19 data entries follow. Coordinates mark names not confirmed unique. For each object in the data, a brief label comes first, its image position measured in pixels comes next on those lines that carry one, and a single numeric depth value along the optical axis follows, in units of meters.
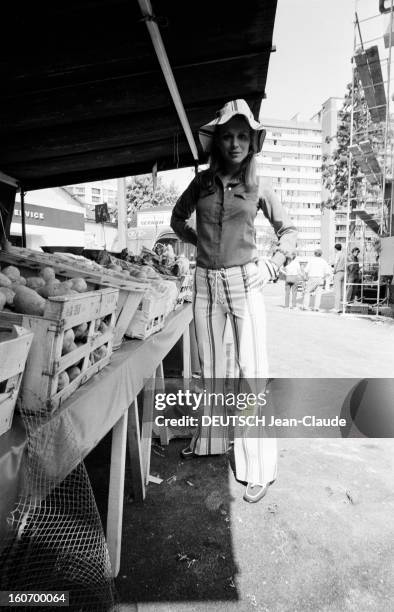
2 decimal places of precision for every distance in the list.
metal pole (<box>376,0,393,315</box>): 10.39
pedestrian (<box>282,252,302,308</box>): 11.63
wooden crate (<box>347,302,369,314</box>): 12.09
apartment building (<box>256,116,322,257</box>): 97.19
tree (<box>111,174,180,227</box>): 36.19
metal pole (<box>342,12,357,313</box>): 10.94
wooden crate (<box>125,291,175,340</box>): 2.14
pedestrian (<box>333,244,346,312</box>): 11.47
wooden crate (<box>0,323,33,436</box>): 0.99
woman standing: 2.33
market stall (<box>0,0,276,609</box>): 1.24
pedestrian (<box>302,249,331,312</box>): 11.86
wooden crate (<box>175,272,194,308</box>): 3.93
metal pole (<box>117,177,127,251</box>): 11.48
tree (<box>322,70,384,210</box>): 16.78
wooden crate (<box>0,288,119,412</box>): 1.15
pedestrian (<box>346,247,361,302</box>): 12.77
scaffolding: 11.64
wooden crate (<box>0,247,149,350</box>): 1.95
